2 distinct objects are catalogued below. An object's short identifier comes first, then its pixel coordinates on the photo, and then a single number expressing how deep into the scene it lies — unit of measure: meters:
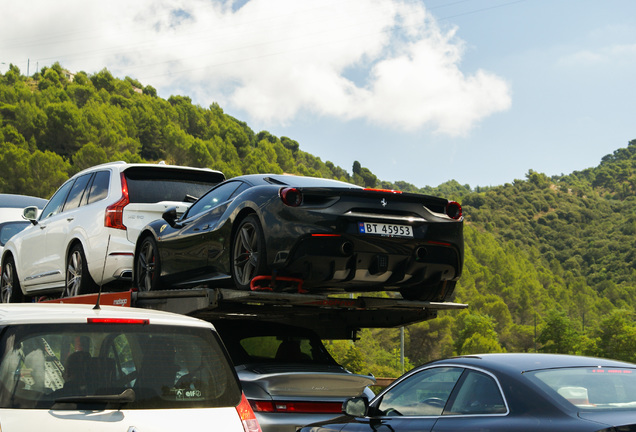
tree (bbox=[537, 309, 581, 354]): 73.19
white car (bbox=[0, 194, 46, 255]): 14.81
